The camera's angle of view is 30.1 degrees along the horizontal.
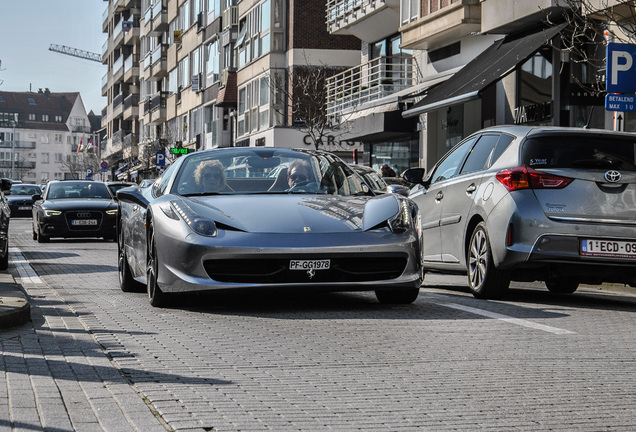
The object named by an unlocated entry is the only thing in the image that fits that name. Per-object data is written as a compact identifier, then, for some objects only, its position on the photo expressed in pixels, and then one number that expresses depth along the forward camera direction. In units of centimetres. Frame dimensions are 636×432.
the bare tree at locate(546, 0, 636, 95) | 2027
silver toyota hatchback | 1016
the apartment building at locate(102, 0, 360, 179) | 5059
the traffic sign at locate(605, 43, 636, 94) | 1539
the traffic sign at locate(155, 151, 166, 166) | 4933
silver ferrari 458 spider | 893
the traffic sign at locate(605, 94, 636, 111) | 1542
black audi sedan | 2620
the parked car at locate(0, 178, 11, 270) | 1552
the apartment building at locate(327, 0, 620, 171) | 2434
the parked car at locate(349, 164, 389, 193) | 1920
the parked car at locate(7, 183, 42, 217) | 4494
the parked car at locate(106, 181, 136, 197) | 3753
